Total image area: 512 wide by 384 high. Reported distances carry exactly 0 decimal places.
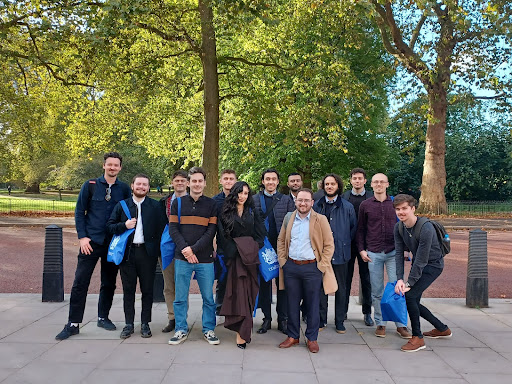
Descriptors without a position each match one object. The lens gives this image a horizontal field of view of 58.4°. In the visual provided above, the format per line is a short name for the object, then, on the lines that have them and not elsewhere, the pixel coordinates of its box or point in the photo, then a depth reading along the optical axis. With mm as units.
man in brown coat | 5004
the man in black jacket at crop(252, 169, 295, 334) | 5621
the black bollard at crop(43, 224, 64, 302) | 6789
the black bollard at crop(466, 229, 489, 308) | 6770
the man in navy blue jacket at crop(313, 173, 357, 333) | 5617
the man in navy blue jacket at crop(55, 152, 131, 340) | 5387
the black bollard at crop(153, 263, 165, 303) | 6832
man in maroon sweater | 5559
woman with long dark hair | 4977
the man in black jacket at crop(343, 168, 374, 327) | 5938
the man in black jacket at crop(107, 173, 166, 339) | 5301
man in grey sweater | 4855
